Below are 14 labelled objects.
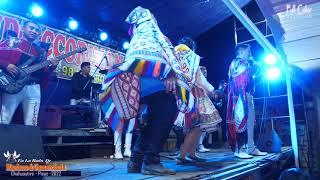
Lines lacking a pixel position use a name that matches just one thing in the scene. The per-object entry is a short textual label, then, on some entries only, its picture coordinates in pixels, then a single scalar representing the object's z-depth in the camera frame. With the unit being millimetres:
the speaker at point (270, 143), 5005
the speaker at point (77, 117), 4977
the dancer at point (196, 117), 3639
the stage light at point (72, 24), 6508
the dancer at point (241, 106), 4289
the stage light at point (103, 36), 7246
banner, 5395
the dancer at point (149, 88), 2406
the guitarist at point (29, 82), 3941
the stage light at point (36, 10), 5780
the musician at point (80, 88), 5758
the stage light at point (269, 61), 5333
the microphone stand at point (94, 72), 5827
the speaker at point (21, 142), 2061
